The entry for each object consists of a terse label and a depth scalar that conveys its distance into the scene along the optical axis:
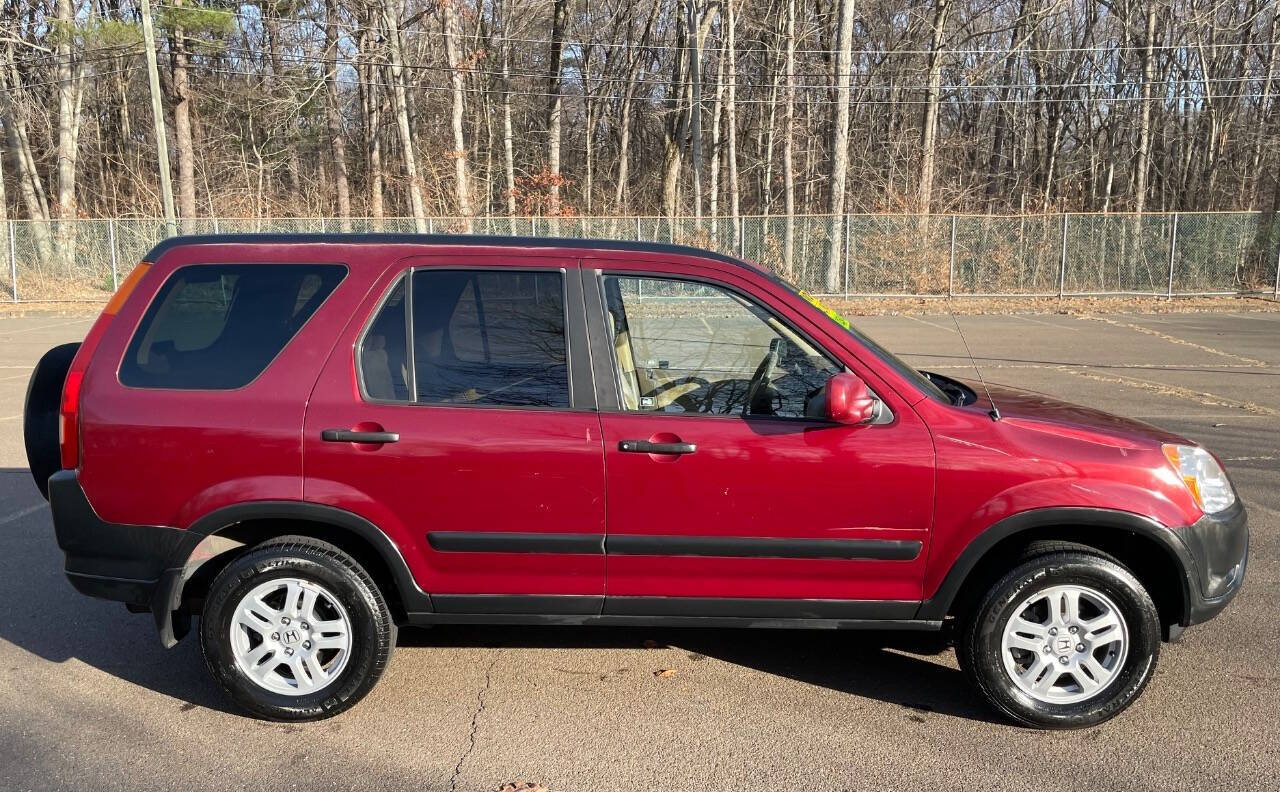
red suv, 3.31
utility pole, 21.69
